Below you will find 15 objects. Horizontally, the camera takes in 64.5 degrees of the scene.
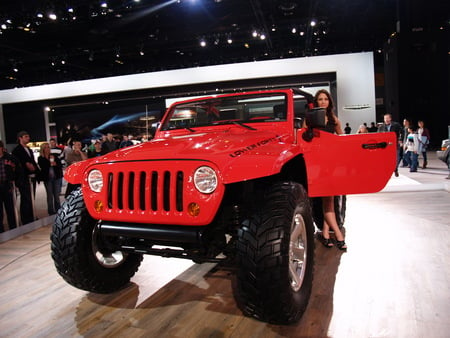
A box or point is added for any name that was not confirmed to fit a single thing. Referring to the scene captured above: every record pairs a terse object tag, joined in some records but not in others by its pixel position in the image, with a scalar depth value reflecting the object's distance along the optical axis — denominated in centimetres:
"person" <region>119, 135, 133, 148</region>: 823
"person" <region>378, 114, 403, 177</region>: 757
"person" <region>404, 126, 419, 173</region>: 916
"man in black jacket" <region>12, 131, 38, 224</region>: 515
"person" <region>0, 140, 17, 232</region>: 479
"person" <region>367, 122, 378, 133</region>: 1004
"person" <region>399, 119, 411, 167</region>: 954
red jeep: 197
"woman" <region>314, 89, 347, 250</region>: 351
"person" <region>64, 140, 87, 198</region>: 672
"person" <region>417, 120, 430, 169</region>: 927
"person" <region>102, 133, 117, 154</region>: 835
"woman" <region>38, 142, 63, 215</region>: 587
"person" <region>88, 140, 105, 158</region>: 805
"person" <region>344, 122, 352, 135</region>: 1040
